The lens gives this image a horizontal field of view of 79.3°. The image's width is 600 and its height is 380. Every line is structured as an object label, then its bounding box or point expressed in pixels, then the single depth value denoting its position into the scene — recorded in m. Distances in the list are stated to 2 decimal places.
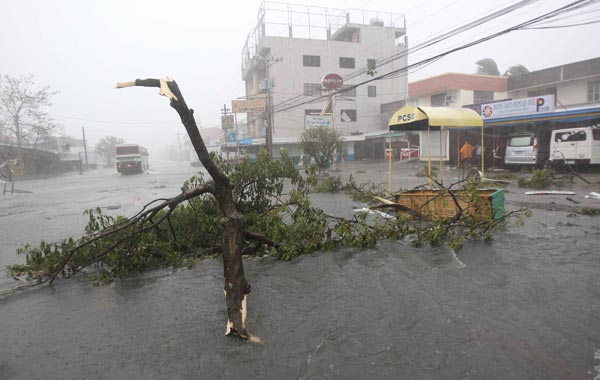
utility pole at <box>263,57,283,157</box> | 29.11
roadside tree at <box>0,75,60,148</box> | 39.62
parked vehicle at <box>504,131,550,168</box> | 18.06
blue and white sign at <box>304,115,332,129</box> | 32.04
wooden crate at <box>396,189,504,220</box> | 6.43
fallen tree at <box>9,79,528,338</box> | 4.88
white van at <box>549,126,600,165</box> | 15.82
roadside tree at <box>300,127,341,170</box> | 23.83
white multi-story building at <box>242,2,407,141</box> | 46.81
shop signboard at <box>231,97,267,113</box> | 42.38
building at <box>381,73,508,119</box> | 36.06
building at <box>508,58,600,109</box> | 28.72
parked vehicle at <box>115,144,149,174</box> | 40.09
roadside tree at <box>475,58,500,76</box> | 53.22
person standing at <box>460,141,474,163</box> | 22.00
